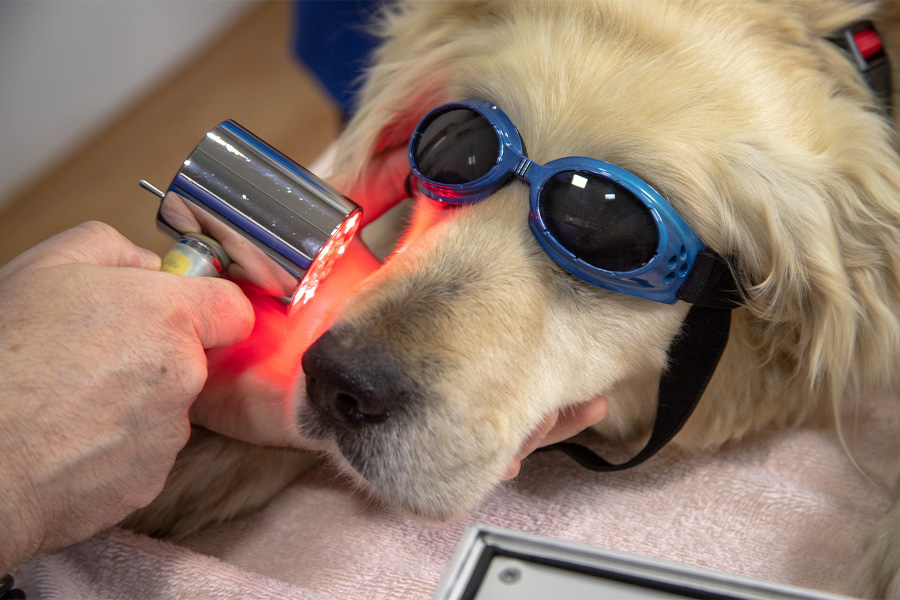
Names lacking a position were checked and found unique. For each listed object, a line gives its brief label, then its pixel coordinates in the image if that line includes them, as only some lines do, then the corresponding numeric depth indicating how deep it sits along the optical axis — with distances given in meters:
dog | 0.54
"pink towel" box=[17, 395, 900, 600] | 0.56
